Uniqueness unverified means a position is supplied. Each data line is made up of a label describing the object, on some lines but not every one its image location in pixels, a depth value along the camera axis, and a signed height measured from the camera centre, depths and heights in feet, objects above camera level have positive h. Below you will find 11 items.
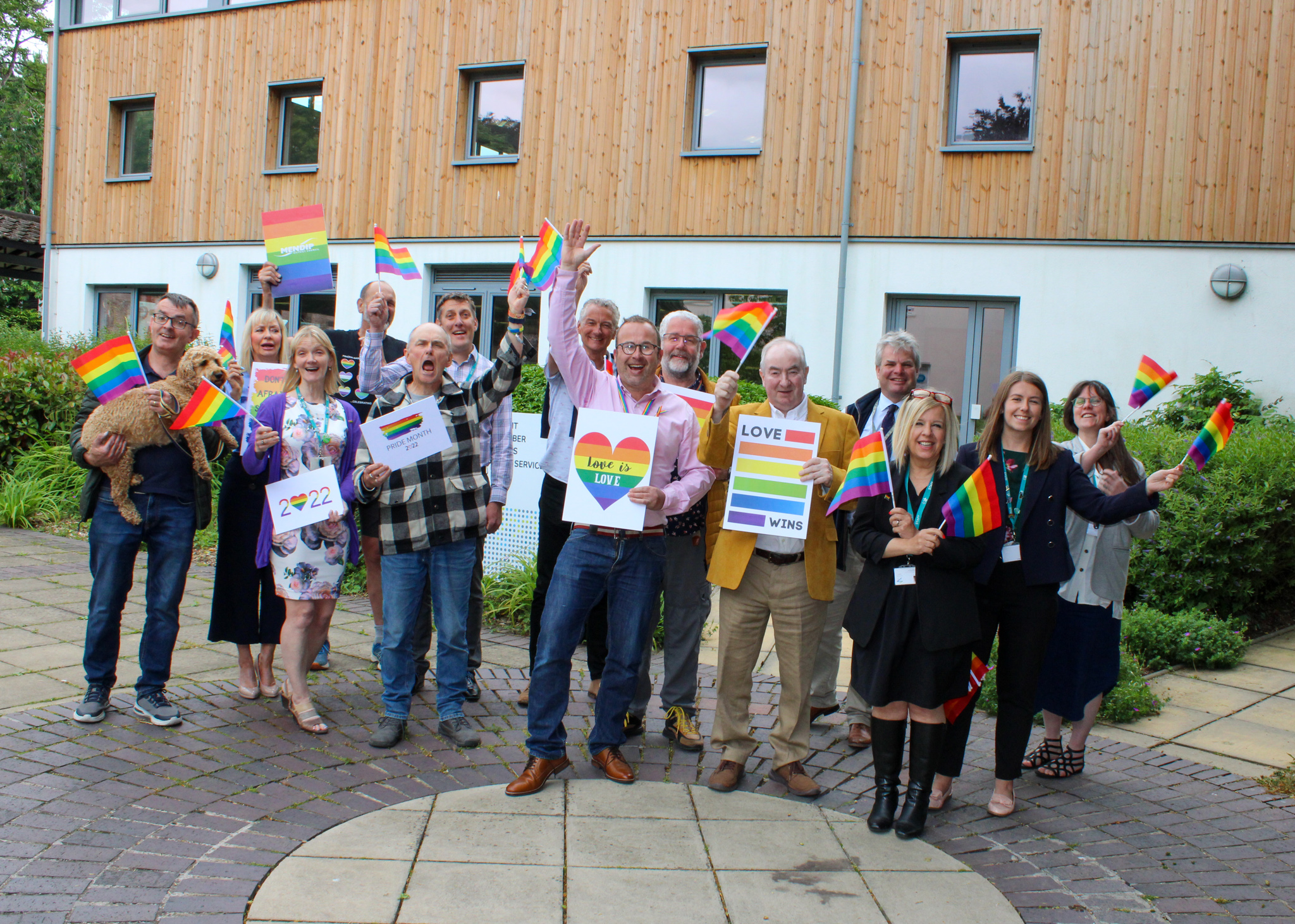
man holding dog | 16.29 -2.55
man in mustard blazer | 14.67 -2.45
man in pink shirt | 14.55 -2.15
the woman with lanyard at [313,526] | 16.60 -1.75
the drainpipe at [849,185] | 42.09 +10.12
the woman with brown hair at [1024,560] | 14.30 -1.73
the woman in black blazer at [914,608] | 13.48 -2.40
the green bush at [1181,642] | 22.65 -4.41
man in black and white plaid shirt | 16.11 -1.98
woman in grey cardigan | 15.52 -2.41
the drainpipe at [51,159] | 60.85 +13.41
